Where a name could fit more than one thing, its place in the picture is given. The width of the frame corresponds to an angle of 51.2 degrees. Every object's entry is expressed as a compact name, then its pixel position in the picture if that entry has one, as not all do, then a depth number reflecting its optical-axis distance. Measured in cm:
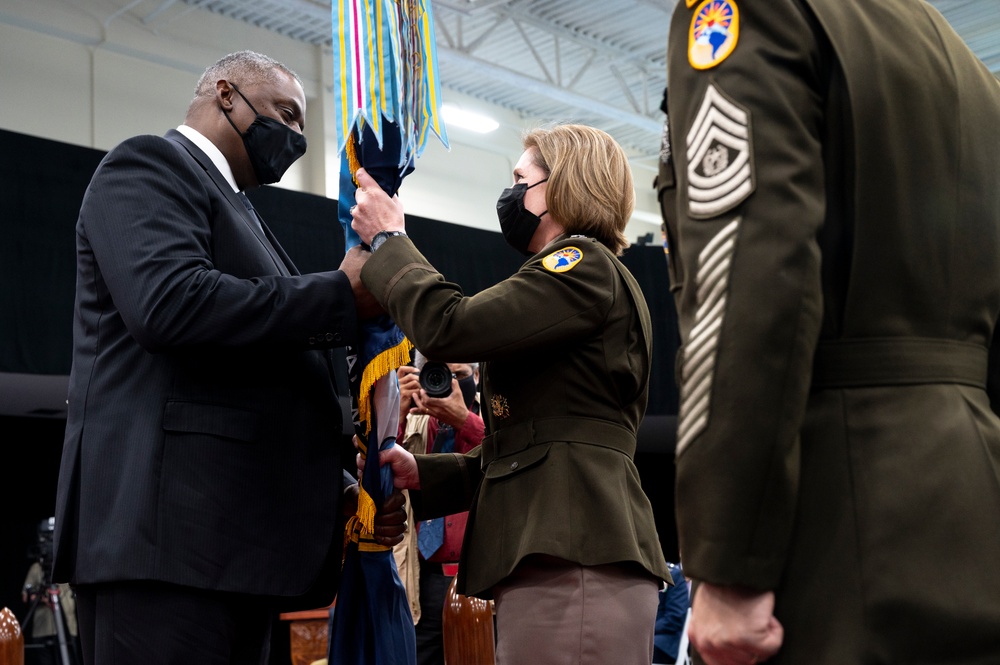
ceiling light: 1099
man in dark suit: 159
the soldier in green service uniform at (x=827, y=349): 98
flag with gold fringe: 189
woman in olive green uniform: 173
